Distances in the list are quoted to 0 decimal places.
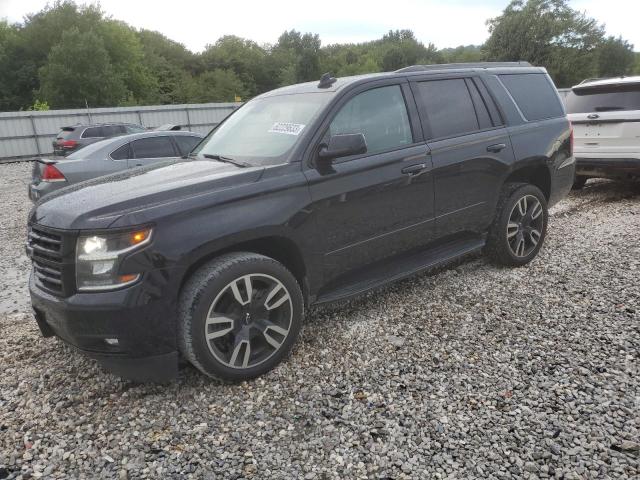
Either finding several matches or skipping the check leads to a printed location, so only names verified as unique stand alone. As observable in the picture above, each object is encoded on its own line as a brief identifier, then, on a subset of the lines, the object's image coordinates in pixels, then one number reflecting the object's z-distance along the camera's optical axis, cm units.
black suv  260
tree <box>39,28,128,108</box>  4264
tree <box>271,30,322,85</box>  6216
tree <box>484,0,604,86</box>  5416
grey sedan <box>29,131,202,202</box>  746
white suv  687
